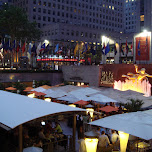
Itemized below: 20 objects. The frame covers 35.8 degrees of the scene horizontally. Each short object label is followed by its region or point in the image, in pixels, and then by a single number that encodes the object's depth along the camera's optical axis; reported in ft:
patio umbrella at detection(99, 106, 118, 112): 59.31
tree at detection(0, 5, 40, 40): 199.21
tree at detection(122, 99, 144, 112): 56.80
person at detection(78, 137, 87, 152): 36.22
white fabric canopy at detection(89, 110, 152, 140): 30.68
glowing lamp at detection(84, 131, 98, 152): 33.55
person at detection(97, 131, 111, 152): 39.24
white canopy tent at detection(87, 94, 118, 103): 65.36
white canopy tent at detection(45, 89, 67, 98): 75.63
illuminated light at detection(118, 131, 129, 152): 36.07
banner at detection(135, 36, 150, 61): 126.62
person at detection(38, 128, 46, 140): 42.50
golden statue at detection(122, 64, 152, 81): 98.22
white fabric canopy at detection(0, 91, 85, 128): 31.83
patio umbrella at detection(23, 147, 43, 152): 33.47
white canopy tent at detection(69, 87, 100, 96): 74.13
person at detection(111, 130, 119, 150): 41.75
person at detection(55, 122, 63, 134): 48.71
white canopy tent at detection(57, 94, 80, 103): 69.56
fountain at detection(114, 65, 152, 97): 97.31
